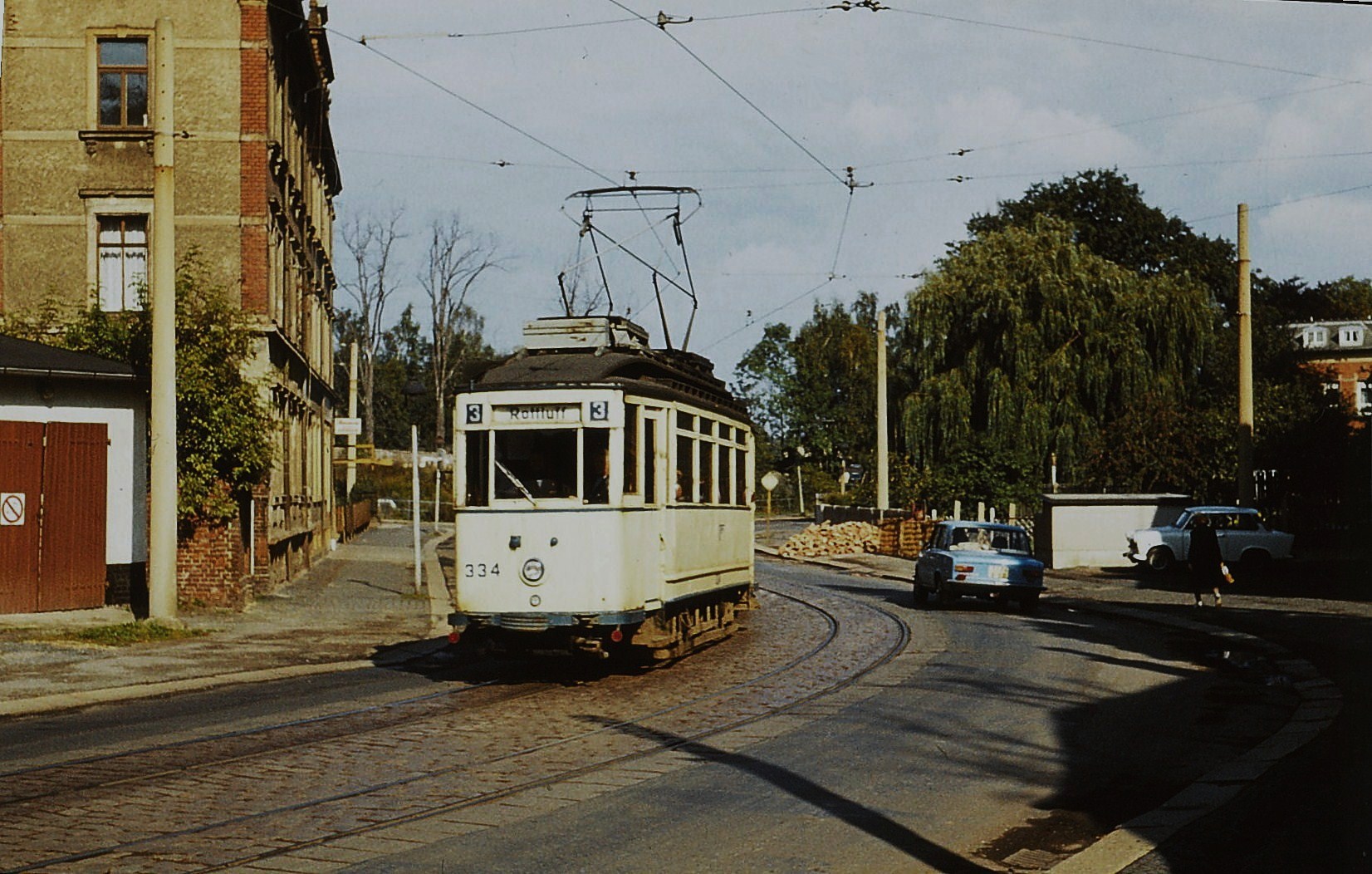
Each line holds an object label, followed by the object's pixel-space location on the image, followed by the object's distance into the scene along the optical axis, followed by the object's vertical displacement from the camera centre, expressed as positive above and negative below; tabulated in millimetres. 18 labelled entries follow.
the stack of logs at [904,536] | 50500 -1503
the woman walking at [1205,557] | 25984 -1136
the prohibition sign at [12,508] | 21922 -174
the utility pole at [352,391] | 57381 +3858
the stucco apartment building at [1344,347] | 101625 +8887
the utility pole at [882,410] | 50469 +2520
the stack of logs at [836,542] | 53562 -1757
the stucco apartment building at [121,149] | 30469 +6642
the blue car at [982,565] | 27469 -1332
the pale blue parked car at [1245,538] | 38250 -1220
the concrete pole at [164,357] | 20875 +1812
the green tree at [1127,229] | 70250 +11408
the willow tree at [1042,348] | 50625 +4530
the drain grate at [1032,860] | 7832 -1860
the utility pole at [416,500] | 27866 -129
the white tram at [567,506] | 15906 -142
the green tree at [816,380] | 102312 +7413
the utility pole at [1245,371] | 37688 +2752
